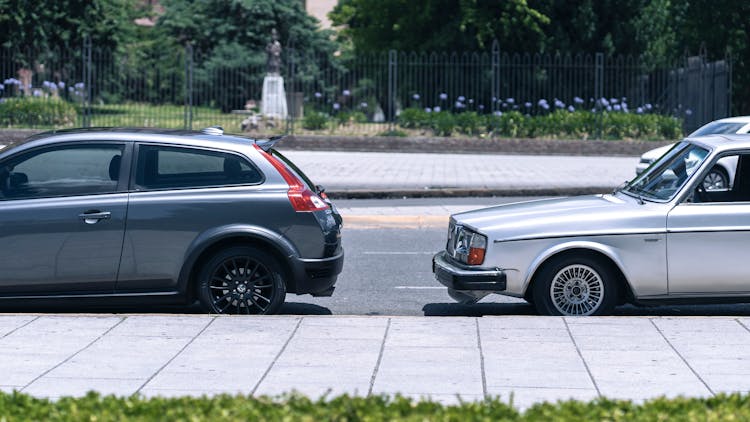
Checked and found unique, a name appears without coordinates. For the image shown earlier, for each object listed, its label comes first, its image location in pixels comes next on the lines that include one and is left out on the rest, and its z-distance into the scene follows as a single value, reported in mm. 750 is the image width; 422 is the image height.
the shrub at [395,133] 33219
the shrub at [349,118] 34000
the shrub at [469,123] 33656
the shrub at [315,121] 33719
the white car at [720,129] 20062
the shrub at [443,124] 33594
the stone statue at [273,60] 38156
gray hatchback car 9344
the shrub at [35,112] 33625
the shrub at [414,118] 34094
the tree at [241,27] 54125
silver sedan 9195
